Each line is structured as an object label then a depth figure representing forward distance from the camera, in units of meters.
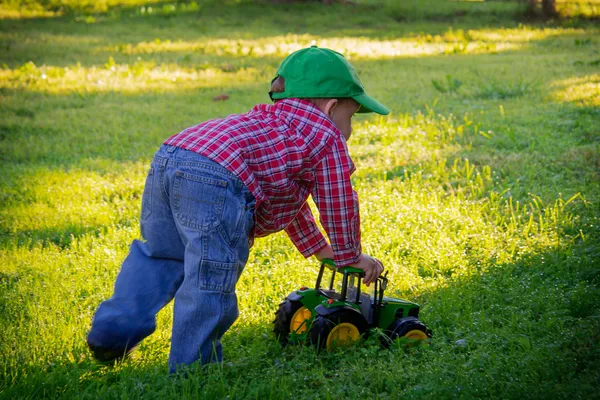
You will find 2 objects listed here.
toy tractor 6.14
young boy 5.59
